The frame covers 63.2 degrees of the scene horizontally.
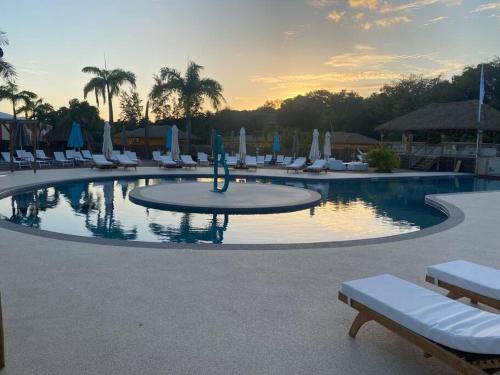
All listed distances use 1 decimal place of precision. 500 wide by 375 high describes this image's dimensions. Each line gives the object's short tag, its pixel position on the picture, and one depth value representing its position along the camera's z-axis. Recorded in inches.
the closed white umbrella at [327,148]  895.6
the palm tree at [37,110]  1355.8
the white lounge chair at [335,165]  888.3
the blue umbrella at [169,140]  967.3
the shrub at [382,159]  856.9
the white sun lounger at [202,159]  949.2
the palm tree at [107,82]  1153.2
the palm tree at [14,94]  1336.1
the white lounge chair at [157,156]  869.1
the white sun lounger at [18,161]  761.6
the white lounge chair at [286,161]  909.2
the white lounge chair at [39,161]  807.0
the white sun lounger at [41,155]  832.9
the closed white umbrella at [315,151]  862.9
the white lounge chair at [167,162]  803.4
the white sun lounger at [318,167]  774.7
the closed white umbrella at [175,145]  816.8
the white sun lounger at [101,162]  745.6
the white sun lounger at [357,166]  887.9
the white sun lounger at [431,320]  98.3
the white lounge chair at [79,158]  871.1
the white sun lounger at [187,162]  819.0
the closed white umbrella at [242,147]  812.6
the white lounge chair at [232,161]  819.4
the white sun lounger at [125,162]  769.6
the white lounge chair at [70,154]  873.5
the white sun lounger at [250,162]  821.2
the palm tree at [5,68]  794.8
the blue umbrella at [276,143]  1041.5
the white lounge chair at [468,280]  135.9
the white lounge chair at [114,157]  786.8
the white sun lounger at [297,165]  807.7
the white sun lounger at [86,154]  898.1
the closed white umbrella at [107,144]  784.3
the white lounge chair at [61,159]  847.2
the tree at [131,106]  1861.0
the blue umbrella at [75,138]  868.0
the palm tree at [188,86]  1161.4
